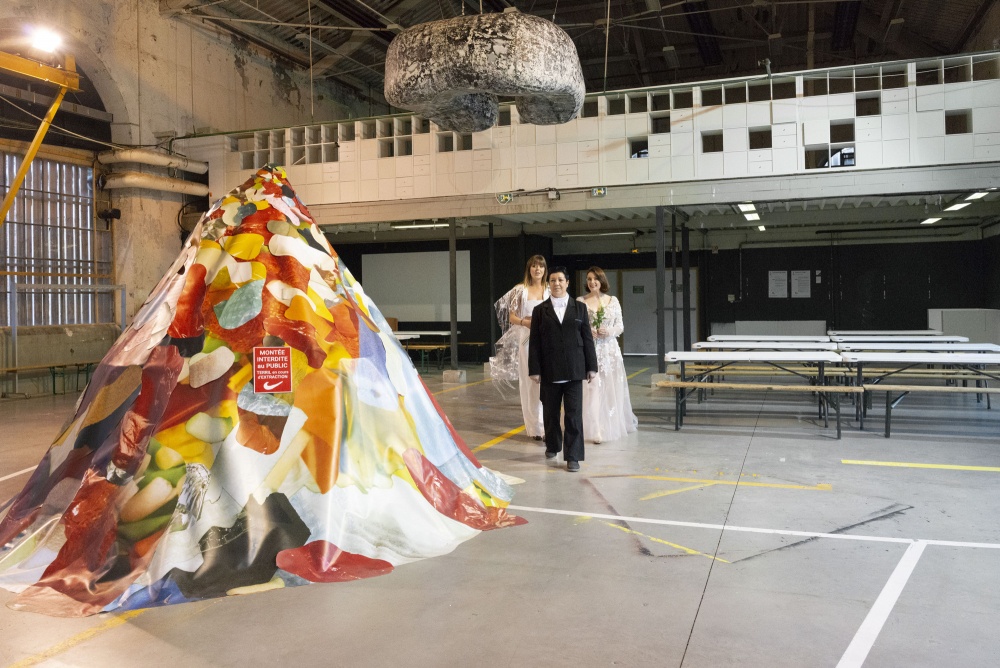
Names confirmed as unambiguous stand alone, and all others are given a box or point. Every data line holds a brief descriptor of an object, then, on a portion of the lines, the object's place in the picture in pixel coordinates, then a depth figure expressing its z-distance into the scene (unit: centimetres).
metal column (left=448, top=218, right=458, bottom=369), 1340
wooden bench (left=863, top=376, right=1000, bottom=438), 697
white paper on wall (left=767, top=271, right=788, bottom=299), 1744
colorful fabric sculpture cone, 364
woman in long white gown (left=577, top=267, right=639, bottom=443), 746
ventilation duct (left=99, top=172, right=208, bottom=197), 1391
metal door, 1875
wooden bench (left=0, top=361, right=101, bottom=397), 1180
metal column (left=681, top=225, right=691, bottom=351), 1302
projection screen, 1845
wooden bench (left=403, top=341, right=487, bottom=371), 1519
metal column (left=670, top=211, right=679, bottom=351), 1216
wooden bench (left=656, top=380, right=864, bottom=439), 745
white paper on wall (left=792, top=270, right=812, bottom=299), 1727
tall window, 1277
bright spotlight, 769
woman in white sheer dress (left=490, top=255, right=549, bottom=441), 736
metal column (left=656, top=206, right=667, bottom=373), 1173
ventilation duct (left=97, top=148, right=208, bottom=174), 1377
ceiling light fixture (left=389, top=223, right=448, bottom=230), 1530
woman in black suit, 612
